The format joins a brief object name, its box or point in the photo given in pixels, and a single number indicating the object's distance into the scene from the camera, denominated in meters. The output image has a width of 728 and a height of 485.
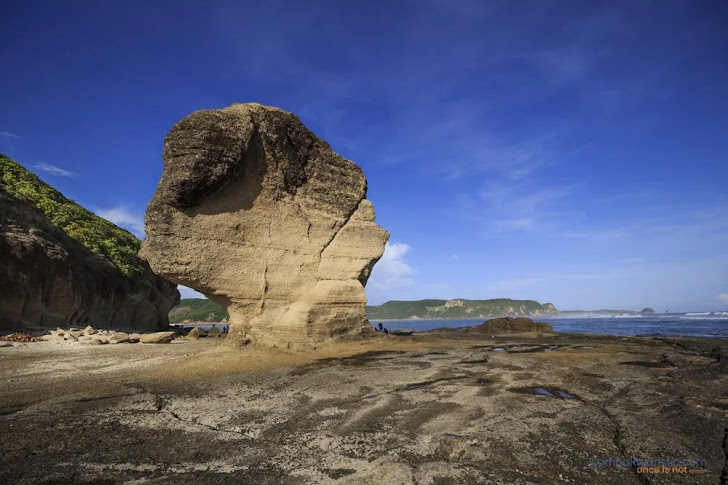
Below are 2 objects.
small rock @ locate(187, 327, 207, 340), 18.00
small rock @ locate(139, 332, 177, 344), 14.44
